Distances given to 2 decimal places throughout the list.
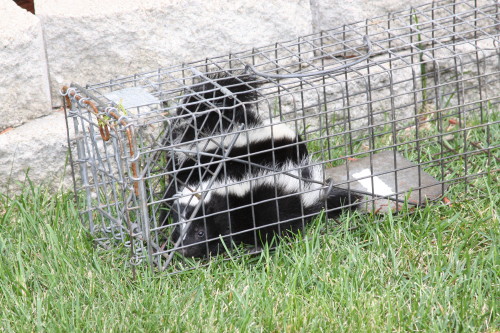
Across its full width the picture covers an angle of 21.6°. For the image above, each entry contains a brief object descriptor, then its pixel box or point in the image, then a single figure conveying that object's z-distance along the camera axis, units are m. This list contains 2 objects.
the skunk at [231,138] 5.39
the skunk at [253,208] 5.12
